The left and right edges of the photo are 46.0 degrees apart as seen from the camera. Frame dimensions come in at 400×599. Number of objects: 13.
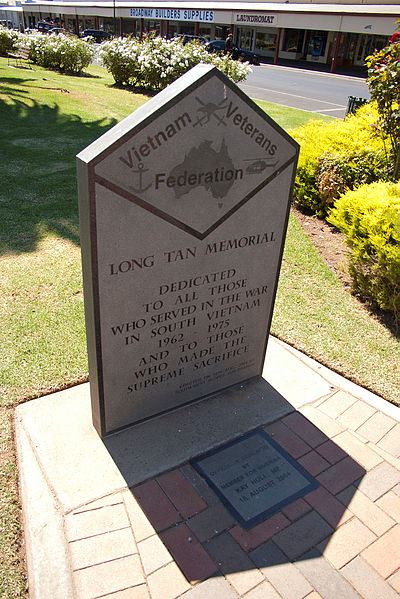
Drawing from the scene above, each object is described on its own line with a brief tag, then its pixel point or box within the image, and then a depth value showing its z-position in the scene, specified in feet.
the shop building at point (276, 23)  101.40
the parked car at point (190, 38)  115.63
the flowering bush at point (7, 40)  75.67
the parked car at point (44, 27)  142.68
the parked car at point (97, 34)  137.58
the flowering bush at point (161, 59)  47.34
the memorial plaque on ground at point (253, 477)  8.77
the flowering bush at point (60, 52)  64.85
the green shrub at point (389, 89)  19.88
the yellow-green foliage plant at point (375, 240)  14.15
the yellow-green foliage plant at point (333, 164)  21.15
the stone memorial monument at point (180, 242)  7.64
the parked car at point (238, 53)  110.11
